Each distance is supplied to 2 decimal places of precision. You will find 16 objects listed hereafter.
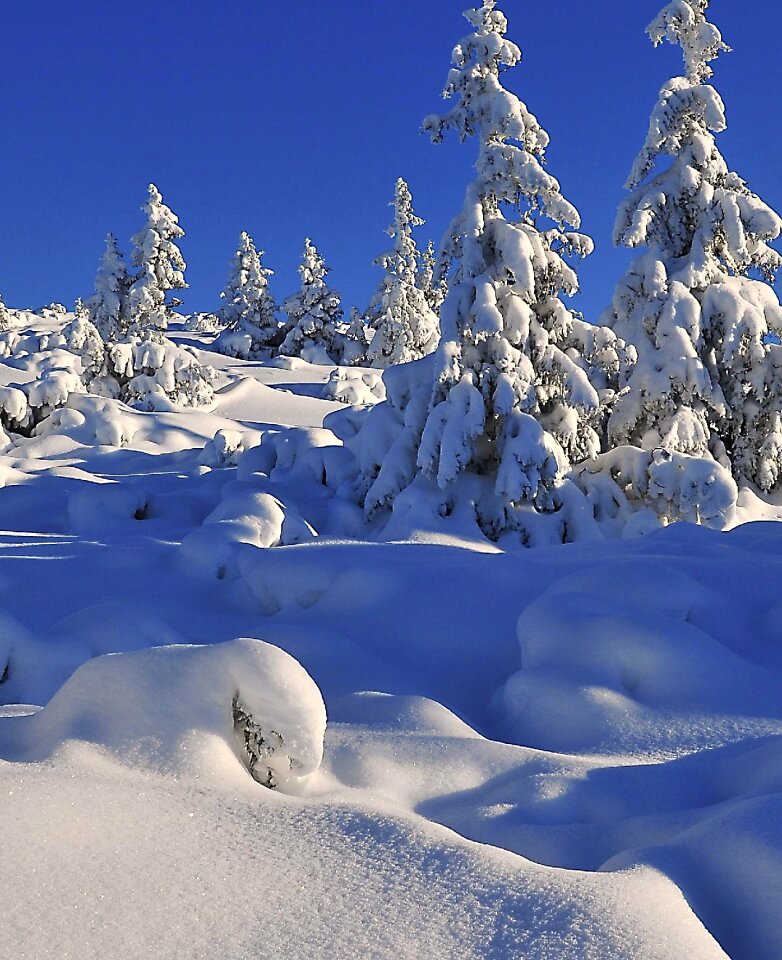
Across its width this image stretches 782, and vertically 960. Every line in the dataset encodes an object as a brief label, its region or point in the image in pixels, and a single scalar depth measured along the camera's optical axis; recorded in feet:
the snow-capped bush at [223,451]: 54.03
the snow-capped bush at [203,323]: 205.81
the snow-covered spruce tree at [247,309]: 142.00
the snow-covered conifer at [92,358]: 83.56
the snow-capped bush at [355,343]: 135.64
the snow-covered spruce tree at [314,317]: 134.82
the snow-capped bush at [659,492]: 35.83
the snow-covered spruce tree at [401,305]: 123.44
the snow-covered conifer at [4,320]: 180.14
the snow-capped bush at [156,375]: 81.41
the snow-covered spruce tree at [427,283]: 132.33
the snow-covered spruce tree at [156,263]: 101.30
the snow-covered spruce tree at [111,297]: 108.47
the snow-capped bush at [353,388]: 92.17
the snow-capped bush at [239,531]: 22.74
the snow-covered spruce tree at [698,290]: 42.04
